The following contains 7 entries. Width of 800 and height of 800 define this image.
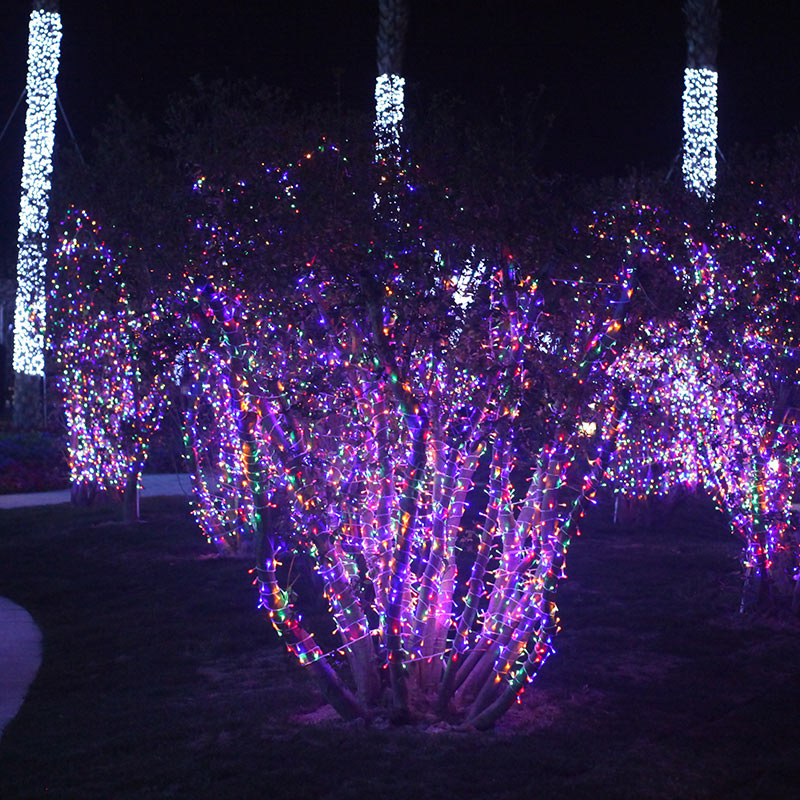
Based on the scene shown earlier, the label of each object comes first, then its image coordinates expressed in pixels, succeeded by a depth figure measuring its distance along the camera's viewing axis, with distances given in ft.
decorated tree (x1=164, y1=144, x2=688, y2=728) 20.99
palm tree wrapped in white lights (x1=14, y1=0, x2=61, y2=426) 70.99
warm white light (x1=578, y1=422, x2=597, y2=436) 22.12
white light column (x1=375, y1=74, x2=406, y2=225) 21.12
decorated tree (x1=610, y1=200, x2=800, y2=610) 30.30
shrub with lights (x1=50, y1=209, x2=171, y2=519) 41.91
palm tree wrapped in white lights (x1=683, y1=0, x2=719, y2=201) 52.80
